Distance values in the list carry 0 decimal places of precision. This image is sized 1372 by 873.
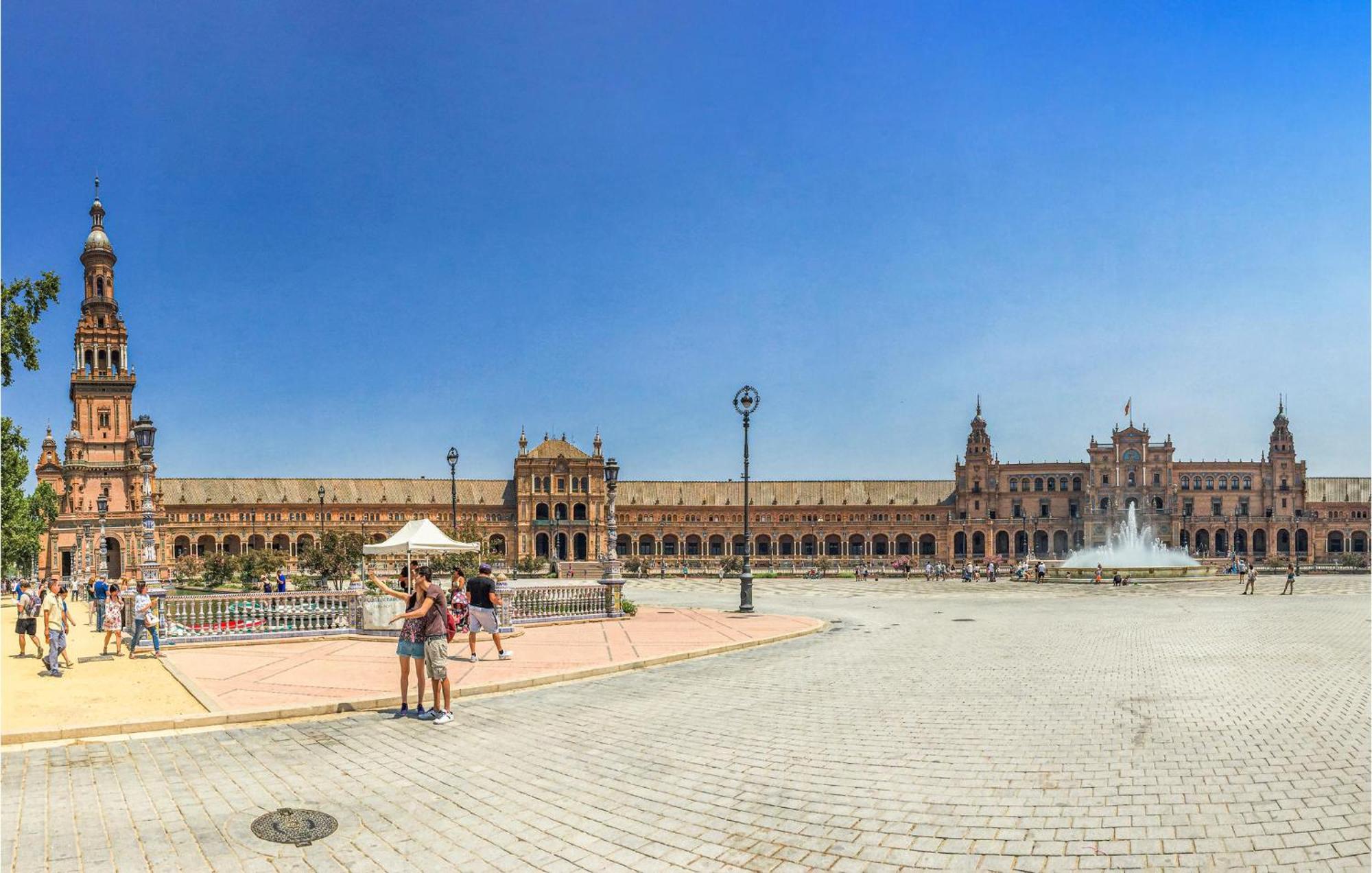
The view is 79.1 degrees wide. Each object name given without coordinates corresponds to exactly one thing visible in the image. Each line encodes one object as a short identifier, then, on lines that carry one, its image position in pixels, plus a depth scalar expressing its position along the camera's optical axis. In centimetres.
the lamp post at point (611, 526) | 2500
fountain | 5578
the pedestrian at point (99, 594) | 2344
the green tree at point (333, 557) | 4462
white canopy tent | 2186
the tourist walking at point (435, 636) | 1056
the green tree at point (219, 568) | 5007
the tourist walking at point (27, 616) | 1695
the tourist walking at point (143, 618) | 1694
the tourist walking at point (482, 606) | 1531
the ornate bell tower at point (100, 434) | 7631
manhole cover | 643
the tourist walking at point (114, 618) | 1681
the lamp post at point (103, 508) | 4459
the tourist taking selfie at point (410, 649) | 1084
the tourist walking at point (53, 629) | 1462
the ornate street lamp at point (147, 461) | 2036
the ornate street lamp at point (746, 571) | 2747
